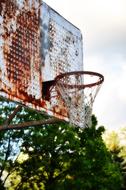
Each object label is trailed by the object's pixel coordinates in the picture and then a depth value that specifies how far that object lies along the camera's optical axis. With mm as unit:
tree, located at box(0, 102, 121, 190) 23969
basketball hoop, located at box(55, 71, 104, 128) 8625
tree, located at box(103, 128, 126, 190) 34812
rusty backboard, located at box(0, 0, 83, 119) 7598
